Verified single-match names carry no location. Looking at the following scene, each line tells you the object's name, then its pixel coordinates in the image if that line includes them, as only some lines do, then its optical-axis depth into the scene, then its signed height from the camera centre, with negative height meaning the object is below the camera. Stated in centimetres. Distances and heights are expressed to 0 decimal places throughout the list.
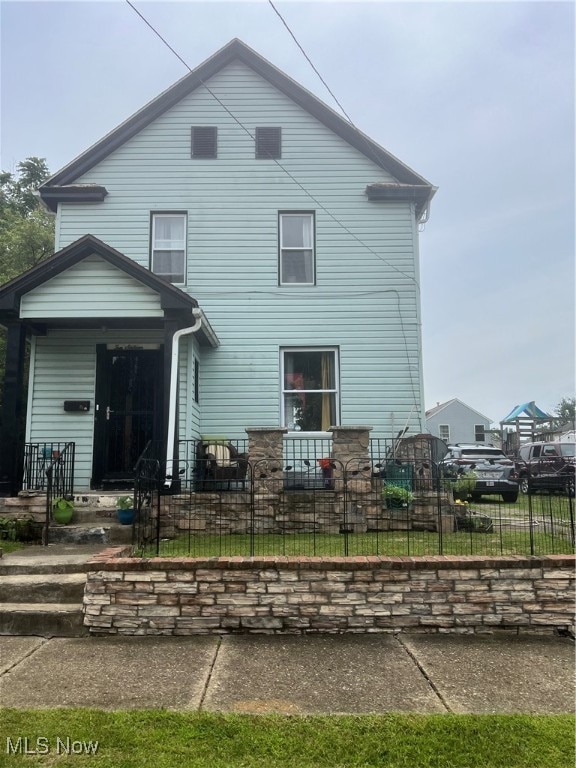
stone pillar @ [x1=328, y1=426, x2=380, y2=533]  760 -32
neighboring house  4884 +223
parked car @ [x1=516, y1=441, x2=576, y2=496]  1574 -27
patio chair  809 -24
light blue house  972 +361
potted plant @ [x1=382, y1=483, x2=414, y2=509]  775 -65
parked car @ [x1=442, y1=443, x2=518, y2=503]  1272 -70
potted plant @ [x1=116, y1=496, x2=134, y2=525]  724 -81
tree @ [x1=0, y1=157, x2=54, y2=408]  1805 +685
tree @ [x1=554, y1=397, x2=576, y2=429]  6059 +450
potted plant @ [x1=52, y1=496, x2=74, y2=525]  739 -83
